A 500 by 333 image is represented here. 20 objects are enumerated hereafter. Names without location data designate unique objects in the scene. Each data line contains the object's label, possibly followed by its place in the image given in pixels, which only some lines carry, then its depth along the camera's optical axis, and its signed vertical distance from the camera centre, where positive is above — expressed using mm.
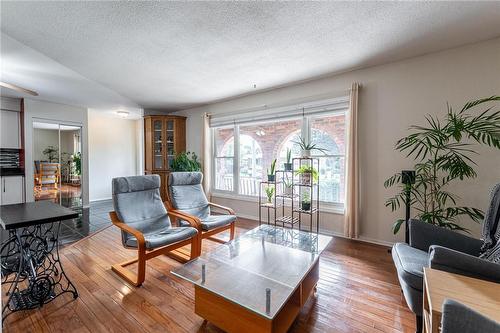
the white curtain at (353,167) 3111 -58
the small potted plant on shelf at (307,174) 3252 -165
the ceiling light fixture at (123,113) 5370 +1205
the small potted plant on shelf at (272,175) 3564 -197
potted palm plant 2104 -23
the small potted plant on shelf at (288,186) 3523 -377
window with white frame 3490 +259
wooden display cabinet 5250 +458
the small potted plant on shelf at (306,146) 3580 +256
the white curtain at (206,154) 4855 +185
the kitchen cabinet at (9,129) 4363 +650
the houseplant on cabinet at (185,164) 4816 -33
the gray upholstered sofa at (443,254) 1309 -625
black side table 1692 -894
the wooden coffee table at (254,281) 1410 -875
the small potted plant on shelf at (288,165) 3420 -36
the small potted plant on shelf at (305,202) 3311 -582
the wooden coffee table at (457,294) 965 -613
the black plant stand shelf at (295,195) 3418 -518
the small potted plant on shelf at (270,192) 3682 -485
